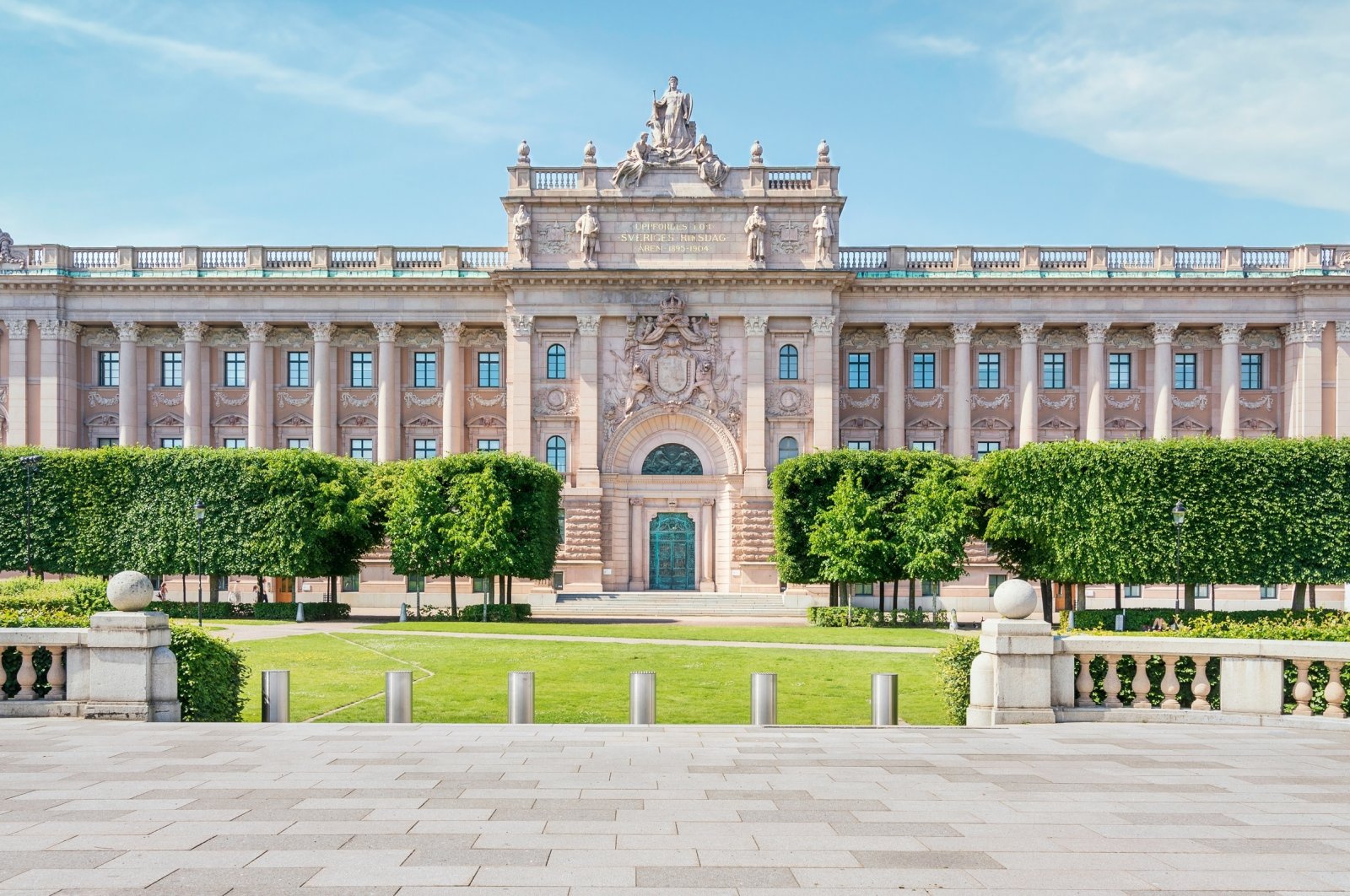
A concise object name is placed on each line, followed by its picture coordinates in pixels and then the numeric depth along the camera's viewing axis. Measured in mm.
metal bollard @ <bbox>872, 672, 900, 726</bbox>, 20469
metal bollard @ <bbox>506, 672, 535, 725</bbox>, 20172
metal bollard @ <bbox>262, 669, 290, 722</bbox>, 20141
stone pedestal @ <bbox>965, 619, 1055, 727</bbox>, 17703
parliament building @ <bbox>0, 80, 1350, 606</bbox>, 67438
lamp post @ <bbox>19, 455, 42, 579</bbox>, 51969
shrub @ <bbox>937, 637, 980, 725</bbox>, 19734
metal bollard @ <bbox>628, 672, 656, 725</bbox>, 19734
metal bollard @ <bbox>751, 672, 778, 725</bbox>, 19906
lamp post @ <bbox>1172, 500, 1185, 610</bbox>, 45109
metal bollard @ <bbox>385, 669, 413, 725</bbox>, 19953
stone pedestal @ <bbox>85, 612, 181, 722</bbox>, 17594
